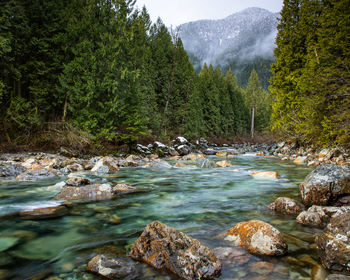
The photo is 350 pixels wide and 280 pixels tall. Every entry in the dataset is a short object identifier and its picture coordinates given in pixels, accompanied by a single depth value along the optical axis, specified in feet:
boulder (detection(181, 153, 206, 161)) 45.50
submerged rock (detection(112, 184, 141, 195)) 17.12
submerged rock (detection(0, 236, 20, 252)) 8.35
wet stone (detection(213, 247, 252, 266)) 7.25
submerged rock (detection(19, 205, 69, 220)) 11.60
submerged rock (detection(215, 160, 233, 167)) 35.69
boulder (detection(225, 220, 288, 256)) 7.73
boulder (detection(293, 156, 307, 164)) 39.17
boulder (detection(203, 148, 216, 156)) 69.27
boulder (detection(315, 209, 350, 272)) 6.61
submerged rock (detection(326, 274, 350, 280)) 5.71
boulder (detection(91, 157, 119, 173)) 27.54
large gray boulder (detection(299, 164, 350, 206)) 13.12
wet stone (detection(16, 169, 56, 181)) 21.09
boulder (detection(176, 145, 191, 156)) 63.88
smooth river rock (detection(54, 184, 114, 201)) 14.96
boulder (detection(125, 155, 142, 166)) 34.88
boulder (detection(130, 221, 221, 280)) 6.47
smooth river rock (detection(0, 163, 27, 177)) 22.57
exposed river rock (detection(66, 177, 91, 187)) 17.13
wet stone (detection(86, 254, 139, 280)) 6.43
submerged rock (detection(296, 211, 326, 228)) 10.39
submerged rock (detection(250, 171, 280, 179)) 24.16
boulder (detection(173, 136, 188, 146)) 72.64
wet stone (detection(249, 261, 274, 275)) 6.77
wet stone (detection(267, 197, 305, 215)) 12.14
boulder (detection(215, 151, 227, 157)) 63.23
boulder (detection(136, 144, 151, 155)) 49.73
